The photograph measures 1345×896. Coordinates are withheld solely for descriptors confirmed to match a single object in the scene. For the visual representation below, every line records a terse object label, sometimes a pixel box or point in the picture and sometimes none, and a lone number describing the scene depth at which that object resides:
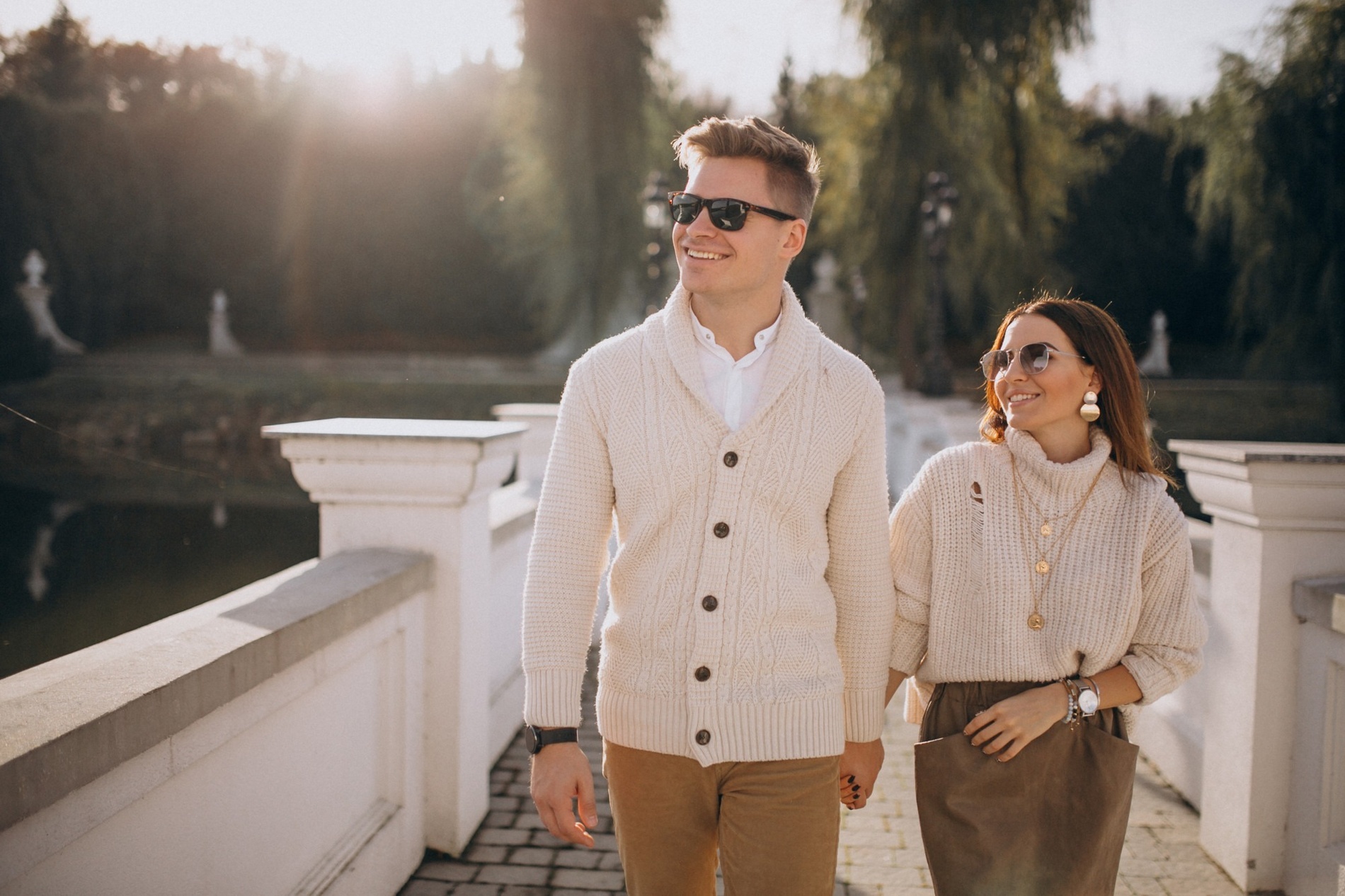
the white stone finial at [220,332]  30.28
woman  1.80
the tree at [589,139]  17.92
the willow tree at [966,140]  14.20
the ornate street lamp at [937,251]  12.45
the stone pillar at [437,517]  3.06
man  1.73
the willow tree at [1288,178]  12.49
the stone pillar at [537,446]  6.88
